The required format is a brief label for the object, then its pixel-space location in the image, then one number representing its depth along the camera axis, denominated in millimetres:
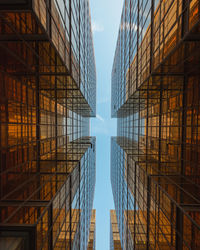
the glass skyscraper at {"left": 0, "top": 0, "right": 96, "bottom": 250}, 8695
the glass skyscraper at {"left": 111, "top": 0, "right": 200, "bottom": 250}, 10172
